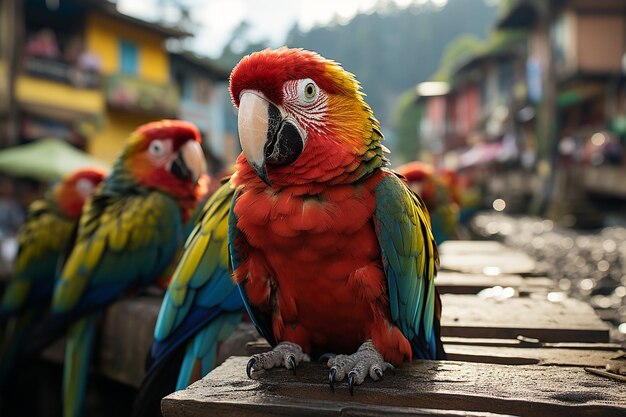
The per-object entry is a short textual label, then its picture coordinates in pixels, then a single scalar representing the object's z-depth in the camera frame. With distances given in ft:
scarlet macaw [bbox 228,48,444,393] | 5.01
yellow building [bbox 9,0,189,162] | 41.70
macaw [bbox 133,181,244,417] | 6.89
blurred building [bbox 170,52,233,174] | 61.41
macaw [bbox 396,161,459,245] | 15.06
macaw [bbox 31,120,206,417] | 9.20
